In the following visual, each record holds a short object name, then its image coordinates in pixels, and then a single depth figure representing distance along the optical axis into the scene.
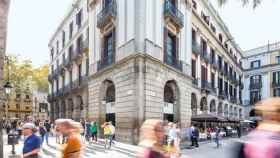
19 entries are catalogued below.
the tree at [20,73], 41.68
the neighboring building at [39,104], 71.06
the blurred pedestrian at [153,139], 3.33
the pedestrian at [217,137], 18.18
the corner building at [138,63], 17.19
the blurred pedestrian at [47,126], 19.80
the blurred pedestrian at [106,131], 15.33
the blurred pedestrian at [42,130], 15.20
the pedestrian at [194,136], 17.09
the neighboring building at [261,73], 46.06
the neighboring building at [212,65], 26.27
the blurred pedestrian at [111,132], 15.48
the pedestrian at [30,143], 5.18
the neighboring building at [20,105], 65.36
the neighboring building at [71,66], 27.02
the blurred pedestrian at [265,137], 2.69
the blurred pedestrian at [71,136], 3.96
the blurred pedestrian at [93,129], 18.00
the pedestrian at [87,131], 18.69
